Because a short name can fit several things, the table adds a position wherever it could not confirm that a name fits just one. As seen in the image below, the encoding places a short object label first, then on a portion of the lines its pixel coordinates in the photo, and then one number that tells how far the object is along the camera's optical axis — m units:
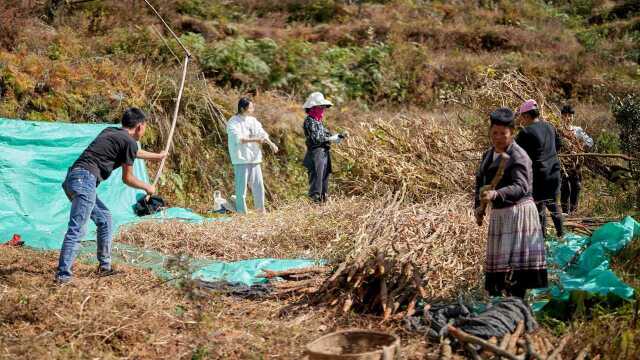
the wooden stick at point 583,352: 3.70
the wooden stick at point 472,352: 3.69
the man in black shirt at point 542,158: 6.00
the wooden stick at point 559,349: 3.55
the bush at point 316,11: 20.03
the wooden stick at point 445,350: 3.79
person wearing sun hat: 8.73
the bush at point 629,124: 9.67
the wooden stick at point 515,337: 3.85
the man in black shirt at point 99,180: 5.47
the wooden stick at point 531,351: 3.51
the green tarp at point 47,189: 7.17
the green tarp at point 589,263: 4.64
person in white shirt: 8.69
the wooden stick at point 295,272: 5.49
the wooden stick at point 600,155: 6.85
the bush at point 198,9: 17.53
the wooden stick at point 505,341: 3.78
